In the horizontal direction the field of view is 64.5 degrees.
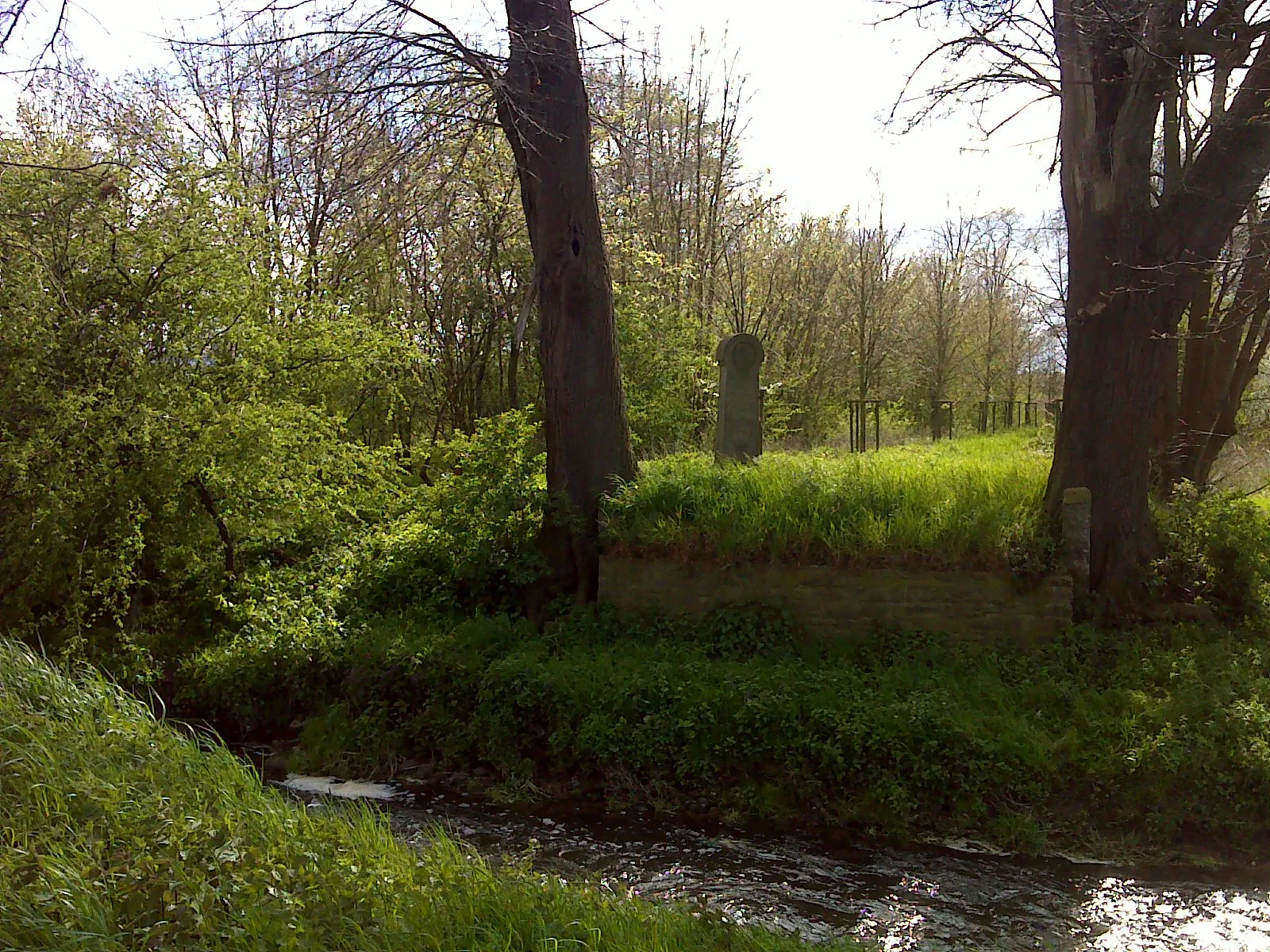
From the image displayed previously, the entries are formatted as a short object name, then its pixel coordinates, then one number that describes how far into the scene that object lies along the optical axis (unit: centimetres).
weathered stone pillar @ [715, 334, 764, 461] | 1265
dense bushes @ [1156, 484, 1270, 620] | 947
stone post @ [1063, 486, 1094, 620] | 955
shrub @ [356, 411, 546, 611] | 1127
